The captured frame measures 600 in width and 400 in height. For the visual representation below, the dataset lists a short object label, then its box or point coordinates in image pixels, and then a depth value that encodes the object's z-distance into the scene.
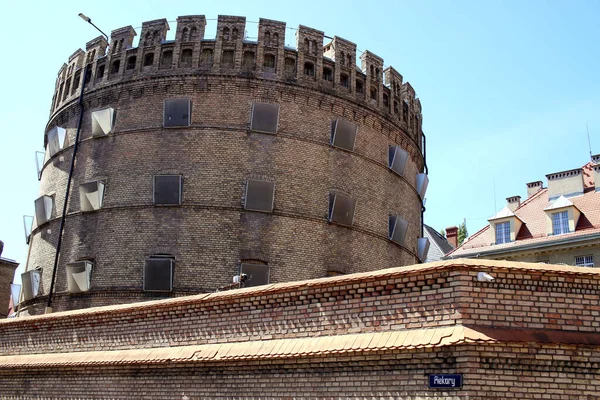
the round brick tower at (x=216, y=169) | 20.44
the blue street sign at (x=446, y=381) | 8.55
